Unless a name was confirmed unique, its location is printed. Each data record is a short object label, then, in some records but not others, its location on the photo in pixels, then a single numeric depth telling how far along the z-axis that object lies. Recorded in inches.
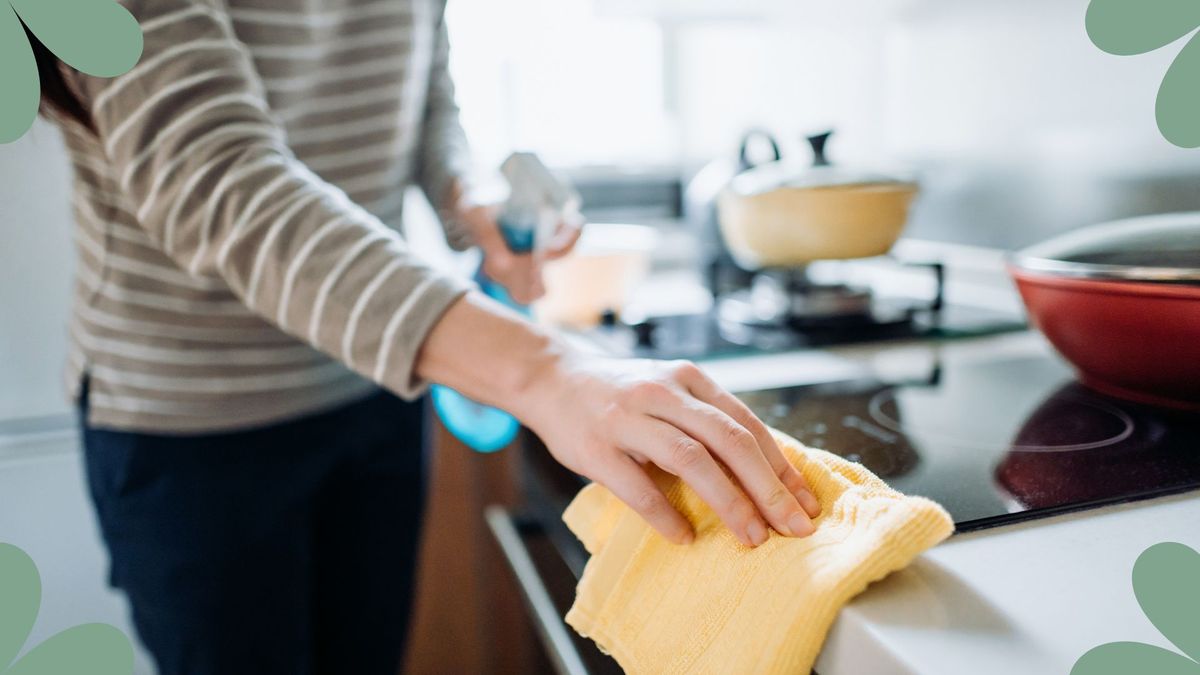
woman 16.4
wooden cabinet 44.6
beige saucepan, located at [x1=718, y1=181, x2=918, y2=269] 31.7
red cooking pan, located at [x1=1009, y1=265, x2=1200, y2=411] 21.3
